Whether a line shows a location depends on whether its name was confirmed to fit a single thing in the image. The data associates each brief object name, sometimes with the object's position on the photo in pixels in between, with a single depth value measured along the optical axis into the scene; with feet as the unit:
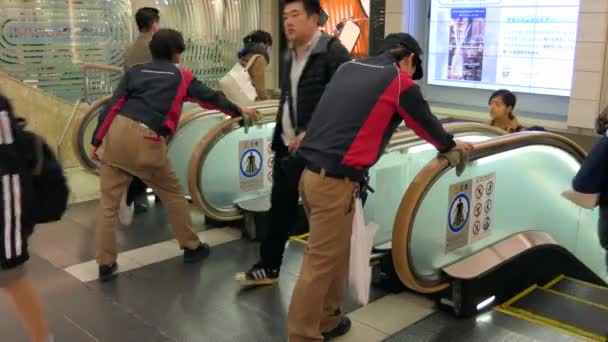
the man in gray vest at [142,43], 15.75
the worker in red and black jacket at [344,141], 8.39
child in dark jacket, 7.78
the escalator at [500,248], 10.42
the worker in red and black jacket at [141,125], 12.18
